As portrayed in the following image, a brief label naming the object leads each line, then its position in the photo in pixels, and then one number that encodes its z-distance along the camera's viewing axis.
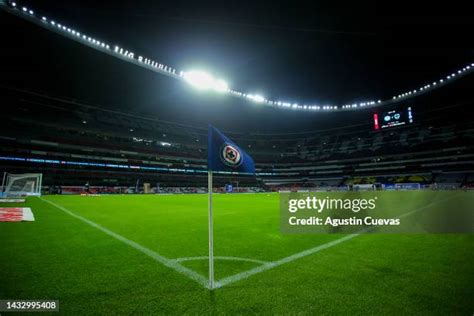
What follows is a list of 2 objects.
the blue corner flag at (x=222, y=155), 3.40
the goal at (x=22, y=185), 23.31
